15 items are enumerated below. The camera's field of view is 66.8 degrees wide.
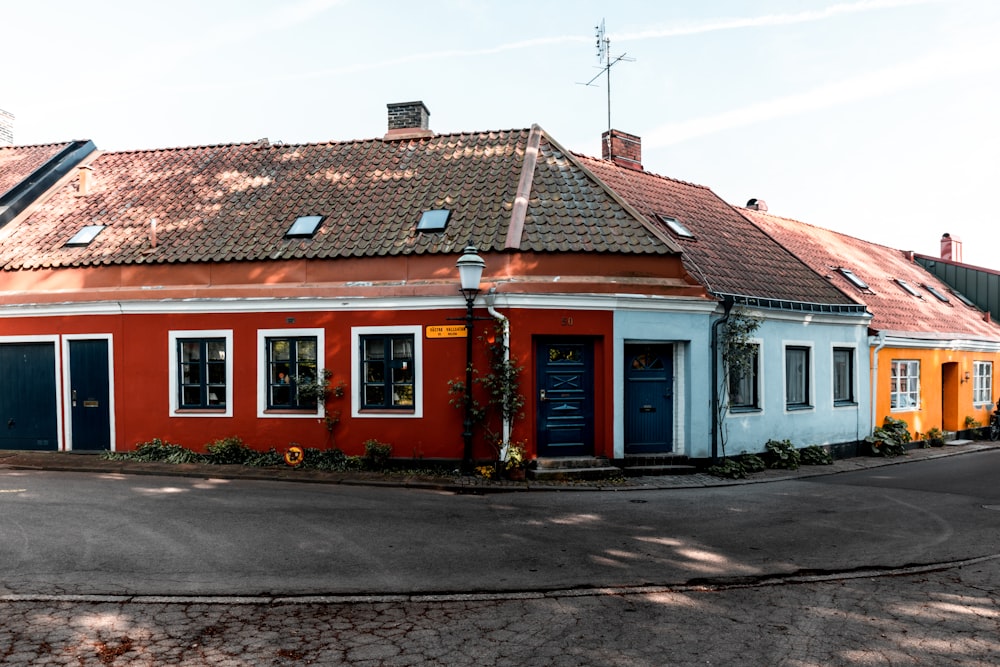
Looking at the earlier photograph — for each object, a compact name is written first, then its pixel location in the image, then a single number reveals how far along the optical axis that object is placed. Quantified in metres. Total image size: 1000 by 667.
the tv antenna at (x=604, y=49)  20.61
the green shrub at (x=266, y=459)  13.68
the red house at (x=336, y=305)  13.27
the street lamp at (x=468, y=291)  12.35
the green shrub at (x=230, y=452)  13.77
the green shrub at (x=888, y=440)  17.52
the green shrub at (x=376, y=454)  13.21
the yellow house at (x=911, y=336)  18.99
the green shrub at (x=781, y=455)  14.89
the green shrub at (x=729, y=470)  13.49
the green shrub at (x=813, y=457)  15.66
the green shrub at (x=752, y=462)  14.19
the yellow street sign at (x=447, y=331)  13.24
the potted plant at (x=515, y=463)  12.66
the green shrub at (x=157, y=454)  14.01
